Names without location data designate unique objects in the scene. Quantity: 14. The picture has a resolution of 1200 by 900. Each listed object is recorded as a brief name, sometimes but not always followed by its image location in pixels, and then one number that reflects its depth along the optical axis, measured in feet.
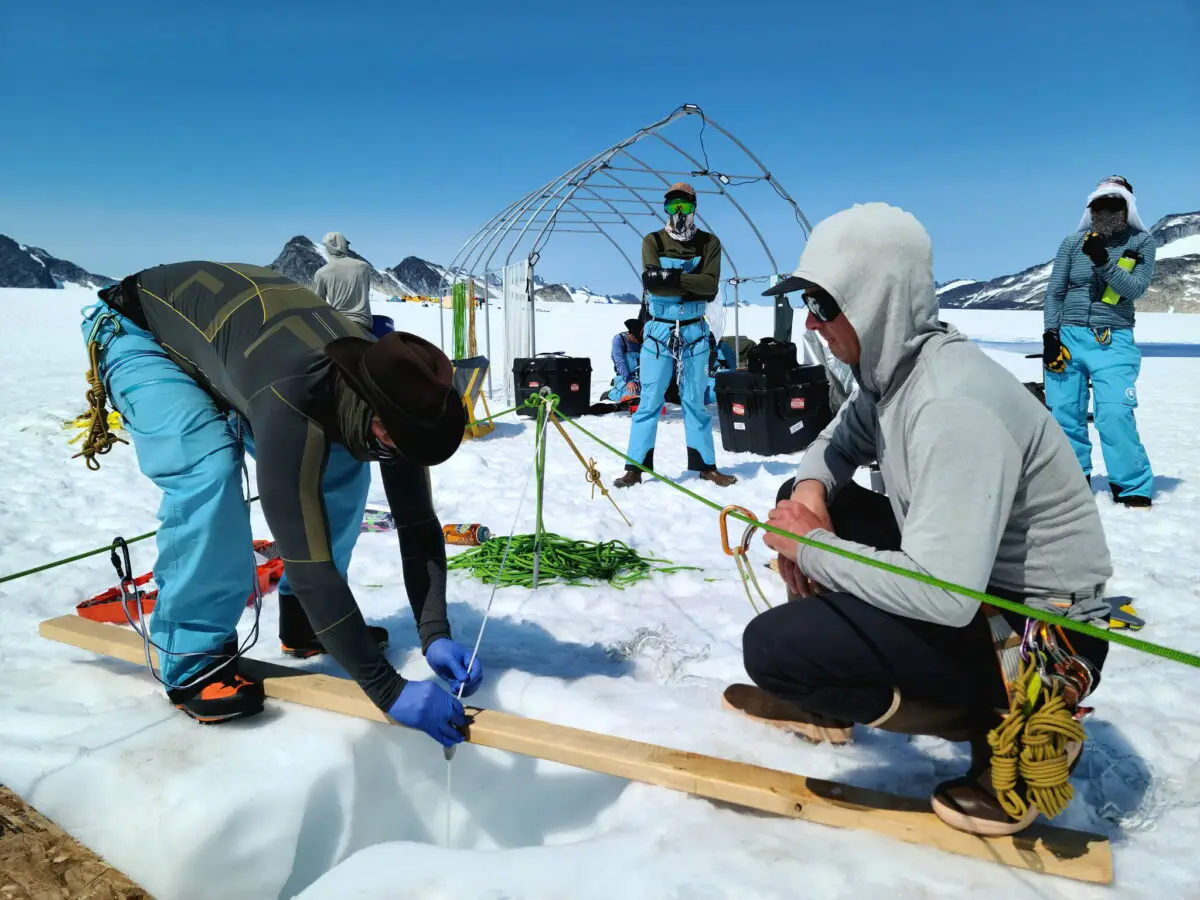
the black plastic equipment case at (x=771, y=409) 20.85
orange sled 9.71
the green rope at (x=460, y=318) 35.14
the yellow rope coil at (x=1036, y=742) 4.94
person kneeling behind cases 29.89
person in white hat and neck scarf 14.67
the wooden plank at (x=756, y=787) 5.25
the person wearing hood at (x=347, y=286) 21.86
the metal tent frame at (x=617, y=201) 28.78
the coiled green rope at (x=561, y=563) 11.59
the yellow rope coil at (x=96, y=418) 7.82
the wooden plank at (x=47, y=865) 5.66
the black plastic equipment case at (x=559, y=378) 29.01
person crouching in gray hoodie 4.74
